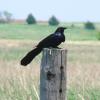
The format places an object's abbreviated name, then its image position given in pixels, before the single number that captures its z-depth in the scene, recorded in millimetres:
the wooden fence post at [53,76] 4996
